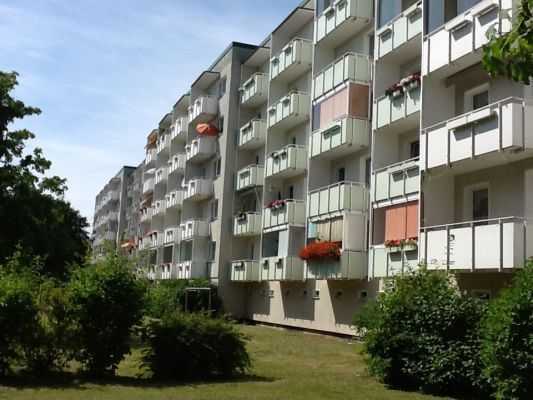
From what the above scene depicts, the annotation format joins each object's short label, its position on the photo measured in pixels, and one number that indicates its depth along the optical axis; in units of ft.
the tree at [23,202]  102.89
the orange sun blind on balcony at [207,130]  159.84
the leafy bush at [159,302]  54.13
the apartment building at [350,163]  66.39
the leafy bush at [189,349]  52.54
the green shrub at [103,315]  51.21
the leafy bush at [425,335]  47.50
